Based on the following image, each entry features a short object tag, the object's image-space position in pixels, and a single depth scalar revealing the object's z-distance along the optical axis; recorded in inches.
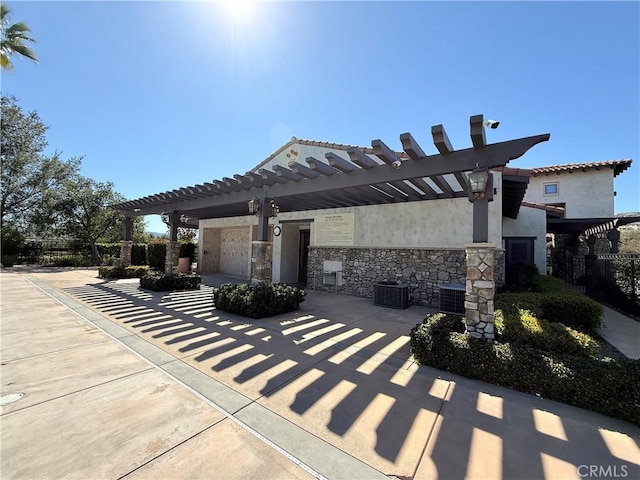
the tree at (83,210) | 838.5
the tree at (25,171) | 794.8
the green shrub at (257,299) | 258.5
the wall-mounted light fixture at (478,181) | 169.5
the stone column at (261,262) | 297.7
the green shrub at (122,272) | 525.9
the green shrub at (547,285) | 271.9
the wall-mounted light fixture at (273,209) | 302.1
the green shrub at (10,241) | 737.6
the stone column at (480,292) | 163.5
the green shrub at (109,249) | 880.9
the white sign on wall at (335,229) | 400.7
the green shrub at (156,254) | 734.5
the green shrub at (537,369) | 116.0
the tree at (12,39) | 434.6
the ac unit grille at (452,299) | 274.7
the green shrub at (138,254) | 840.9
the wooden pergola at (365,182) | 171.2
